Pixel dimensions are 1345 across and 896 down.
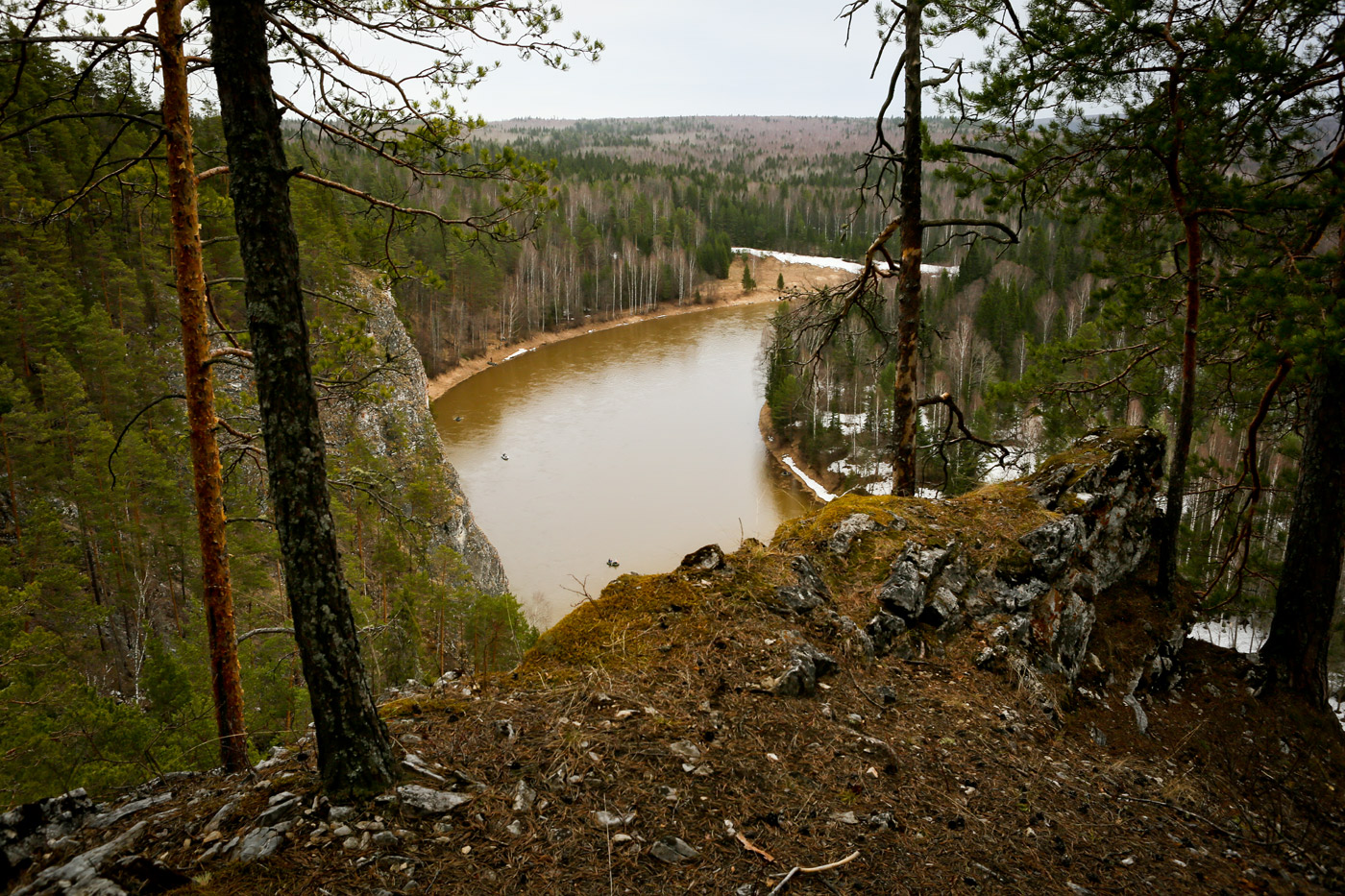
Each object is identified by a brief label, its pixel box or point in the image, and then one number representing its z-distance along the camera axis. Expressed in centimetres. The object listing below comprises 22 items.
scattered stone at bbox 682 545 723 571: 496
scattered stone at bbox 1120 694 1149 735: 532
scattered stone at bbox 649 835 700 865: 283
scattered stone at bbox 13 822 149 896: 242
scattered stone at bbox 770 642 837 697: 402
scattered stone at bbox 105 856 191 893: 244
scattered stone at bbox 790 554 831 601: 494
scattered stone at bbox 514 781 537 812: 300
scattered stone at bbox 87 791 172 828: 295
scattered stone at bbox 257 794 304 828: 280
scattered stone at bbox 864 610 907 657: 478
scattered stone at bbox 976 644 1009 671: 489
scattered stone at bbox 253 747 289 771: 343
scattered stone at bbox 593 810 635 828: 296
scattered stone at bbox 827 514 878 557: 548
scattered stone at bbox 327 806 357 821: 281
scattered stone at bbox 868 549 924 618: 504
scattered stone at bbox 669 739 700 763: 337
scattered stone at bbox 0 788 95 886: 266
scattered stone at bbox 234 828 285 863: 263
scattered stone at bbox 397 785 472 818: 292
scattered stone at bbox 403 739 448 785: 311
